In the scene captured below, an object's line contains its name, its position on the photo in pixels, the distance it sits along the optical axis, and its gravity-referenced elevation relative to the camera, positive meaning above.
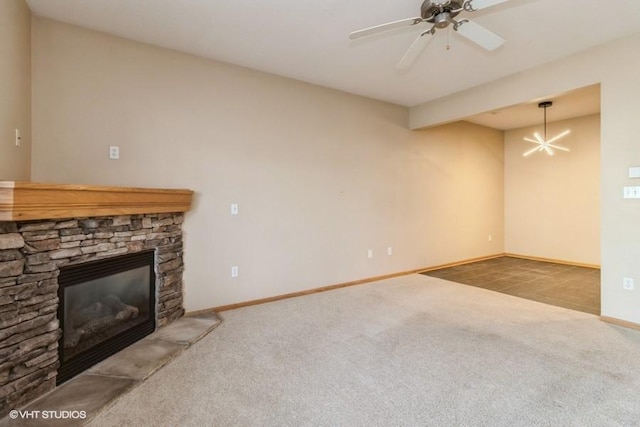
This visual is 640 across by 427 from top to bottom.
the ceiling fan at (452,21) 1.99 +1.32
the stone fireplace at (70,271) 1.78 -0.40
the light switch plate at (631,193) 2.96 +0.19
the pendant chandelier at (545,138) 4.75 +1.40
